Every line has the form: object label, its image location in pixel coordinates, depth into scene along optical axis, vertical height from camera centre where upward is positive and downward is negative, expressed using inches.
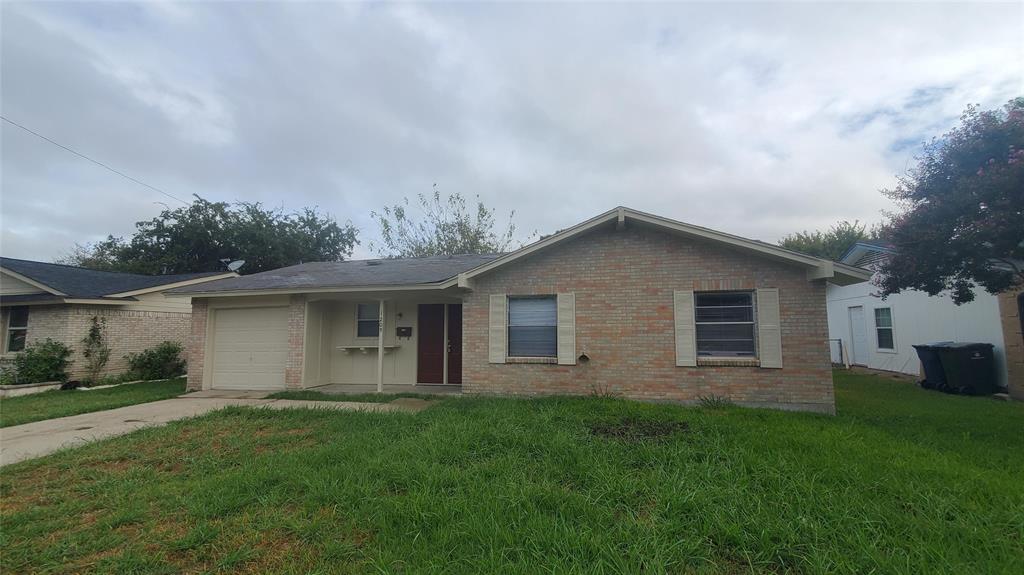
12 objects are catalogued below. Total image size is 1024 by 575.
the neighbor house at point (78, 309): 507.5 +31.5
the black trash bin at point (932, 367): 411.1 -34.1
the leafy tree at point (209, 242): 1061.1 +222.5
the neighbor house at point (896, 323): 406.9 +8.8
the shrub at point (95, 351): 513.3 -19.1
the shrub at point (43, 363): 474.6 -29.9
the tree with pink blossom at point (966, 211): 237.6 +68.8
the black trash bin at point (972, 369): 386.3 -33.7
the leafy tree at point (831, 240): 1028.4 +220.4
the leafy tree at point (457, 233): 1056.8 +237.5
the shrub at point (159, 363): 552.4 -35.7
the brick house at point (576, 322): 300.7 +8.5
